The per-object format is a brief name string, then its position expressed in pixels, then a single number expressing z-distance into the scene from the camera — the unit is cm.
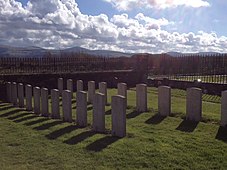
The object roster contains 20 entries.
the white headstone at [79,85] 867
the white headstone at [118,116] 473
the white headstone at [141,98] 706
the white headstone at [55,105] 634
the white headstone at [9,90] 884
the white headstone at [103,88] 817
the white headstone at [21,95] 791
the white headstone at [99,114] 511
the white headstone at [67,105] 597
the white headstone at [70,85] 916
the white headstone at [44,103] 663
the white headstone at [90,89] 846
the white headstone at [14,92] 843
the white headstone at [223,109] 532
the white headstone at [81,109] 555
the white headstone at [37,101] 696
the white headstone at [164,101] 647
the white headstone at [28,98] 734
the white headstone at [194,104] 585
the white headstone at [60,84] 961
